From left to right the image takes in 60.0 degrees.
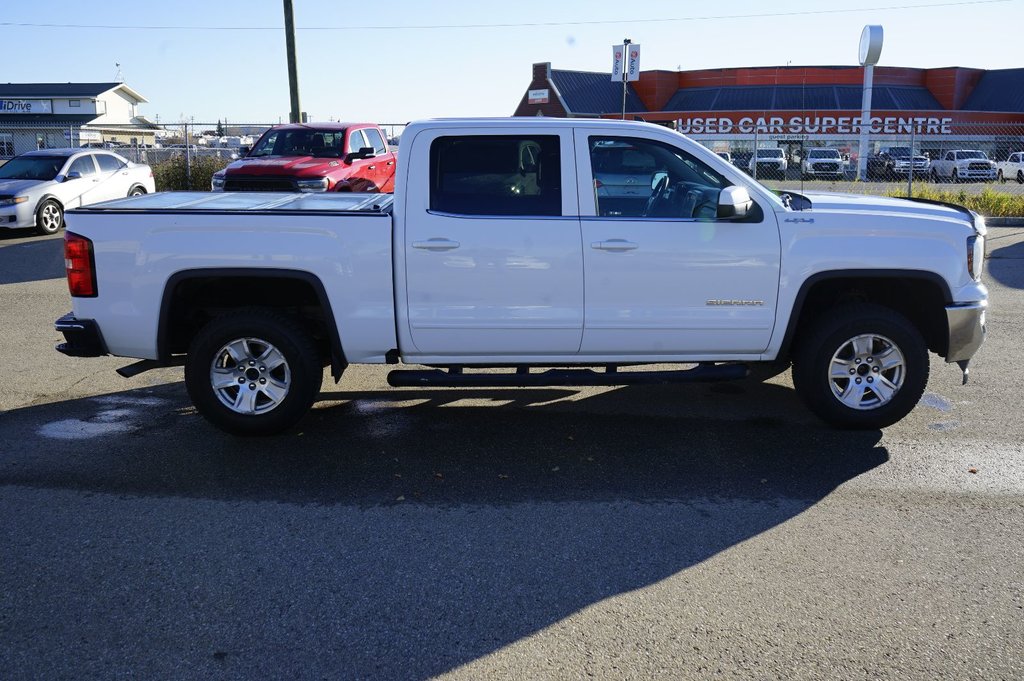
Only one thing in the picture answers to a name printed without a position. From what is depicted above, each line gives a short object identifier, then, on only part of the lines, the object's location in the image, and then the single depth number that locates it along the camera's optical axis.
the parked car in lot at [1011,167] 39.31
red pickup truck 14.05
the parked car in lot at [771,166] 33.41
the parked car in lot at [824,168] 34.97
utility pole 18.72
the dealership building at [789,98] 50.16
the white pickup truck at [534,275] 5.46
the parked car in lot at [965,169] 35.19
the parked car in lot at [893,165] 34.91
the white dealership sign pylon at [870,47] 35.03
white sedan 15.52
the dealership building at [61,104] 59.16
